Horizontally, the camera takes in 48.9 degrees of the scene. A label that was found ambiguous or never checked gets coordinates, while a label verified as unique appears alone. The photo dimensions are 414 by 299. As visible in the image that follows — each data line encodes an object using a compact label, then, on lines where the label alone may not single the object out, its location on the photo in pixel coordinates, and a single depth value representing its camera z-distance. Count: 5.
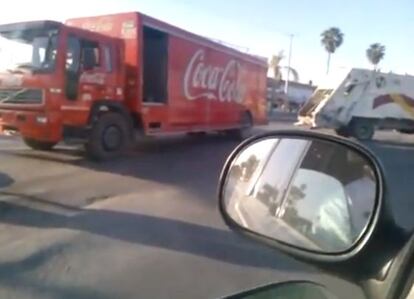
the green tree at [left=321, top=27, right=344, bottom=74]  66.88
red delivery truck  9.77
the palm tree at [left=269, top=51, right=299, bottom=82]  55.49
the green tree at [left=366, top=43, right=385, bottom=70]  67.99
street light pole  51.62
